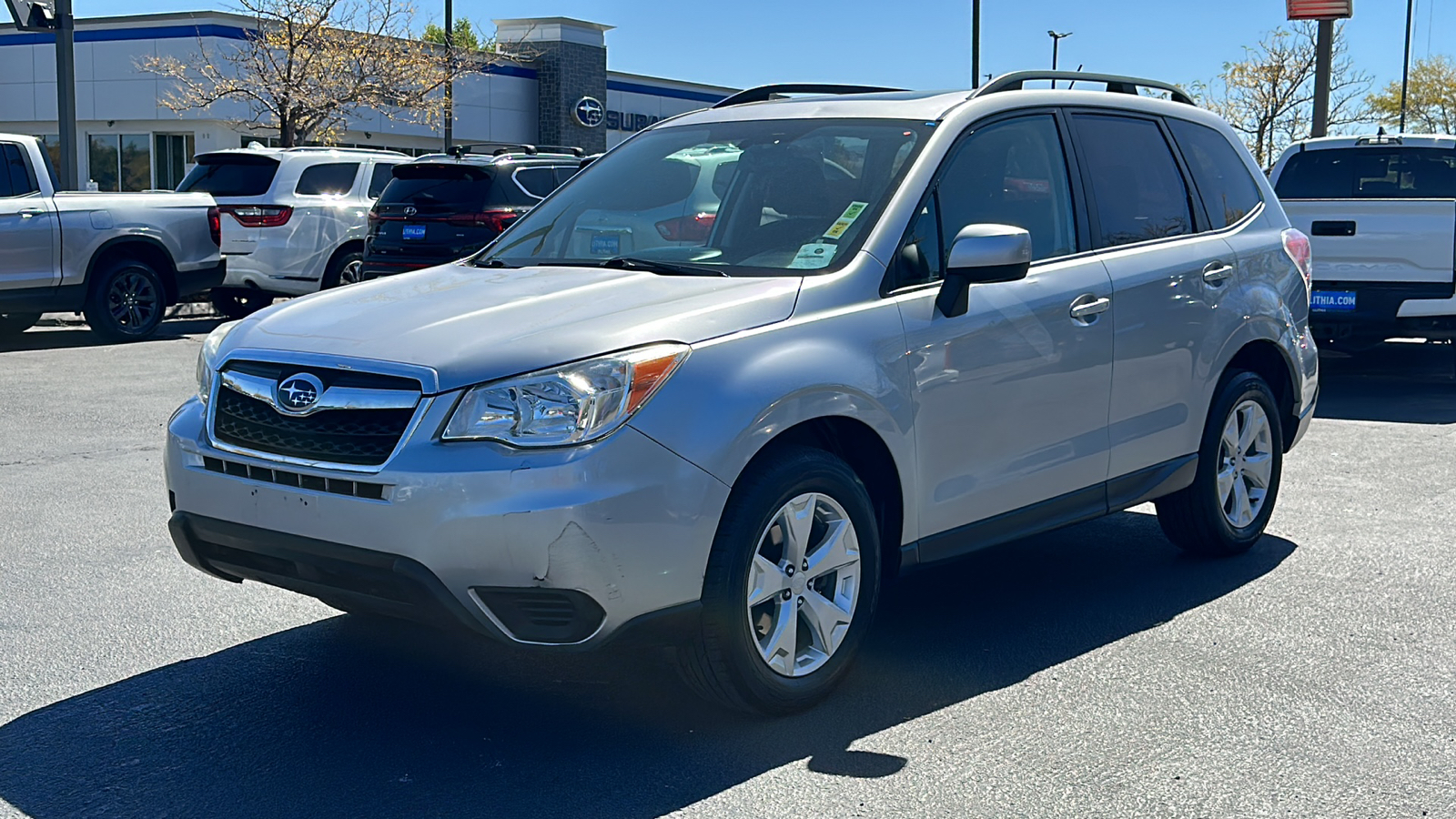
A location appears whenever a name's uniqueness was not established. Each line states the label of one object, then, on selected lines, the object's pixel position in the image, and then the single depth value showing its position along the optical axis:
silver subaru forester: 3.99
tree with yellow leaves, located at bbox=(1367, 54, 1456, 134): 80.50
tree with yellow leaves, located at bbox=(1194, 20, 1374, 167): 64.38
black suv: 14.95
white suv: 16.95
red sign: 23.22
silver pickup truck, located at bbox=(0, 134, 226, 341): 14.38
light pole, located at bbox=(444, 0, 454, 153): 37.06
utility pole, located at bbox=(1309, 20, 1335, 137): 23.36
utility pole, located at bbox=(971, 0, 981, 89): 36.25
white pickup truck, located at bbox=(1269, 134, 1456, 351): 11.80
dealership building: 39.94
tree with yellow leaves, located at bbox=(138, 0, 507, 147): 32.91
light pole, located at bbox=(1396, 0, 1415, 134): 70.22
